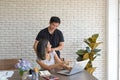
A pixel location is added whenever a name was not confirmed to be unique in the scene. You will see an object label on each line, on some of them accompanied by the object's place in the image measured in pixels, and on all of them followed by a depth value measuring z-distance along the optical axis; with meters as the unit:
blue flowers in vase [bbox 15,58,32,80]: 2.20
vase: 2.22
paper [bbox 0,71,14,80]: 2.33
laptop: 2.39
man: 3.47
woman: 2.60
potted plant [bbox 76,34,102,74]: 3.89
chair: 3.11
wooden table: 2.29
